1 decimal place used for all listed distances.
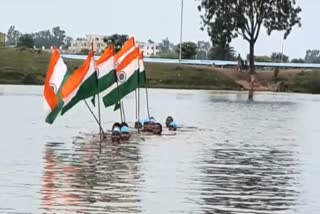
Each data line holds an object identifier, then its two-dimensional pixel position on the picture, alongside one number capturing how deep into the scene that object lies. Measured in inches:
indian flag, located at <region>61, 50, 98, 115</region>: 1407.5
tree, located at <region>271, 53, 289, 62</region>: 7475.4
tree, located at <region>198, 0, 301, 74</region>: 4483.3
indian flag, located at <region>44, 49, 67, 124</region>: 1390.3
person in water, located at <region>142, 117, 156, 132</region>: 1712.6
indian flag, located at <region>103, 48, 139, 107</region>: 1683.1
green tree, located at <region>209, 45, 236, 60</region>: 5943.9
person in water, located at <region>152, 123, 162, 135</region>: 1707.7
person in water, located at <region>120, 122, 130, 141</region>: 1547.7
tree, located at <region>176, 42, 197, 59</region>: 5442.9
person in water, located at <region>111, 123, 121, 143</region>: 1520.7
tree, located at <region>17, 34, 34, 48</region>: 5906.0
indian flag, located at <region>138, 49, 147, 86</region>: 1815.9
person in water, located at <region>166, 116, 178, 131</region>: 1828.2
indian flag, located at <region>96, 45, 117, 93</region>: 1584.6
